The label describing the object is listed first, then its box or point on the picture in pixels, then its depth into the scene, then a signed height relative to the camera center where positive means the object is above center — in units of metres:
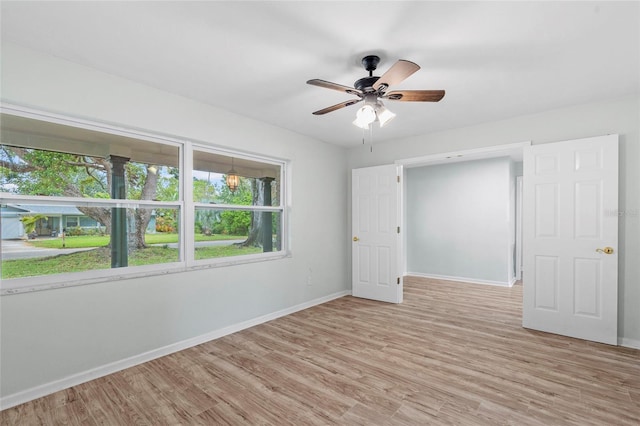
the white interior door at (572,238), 3.04 -0.31
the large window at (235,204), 3.32 +0.06
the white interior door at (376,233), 4.52 -0.37
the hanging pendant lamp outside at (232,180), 3.62 +0.36
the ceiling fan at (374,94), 2.12 +0.87
